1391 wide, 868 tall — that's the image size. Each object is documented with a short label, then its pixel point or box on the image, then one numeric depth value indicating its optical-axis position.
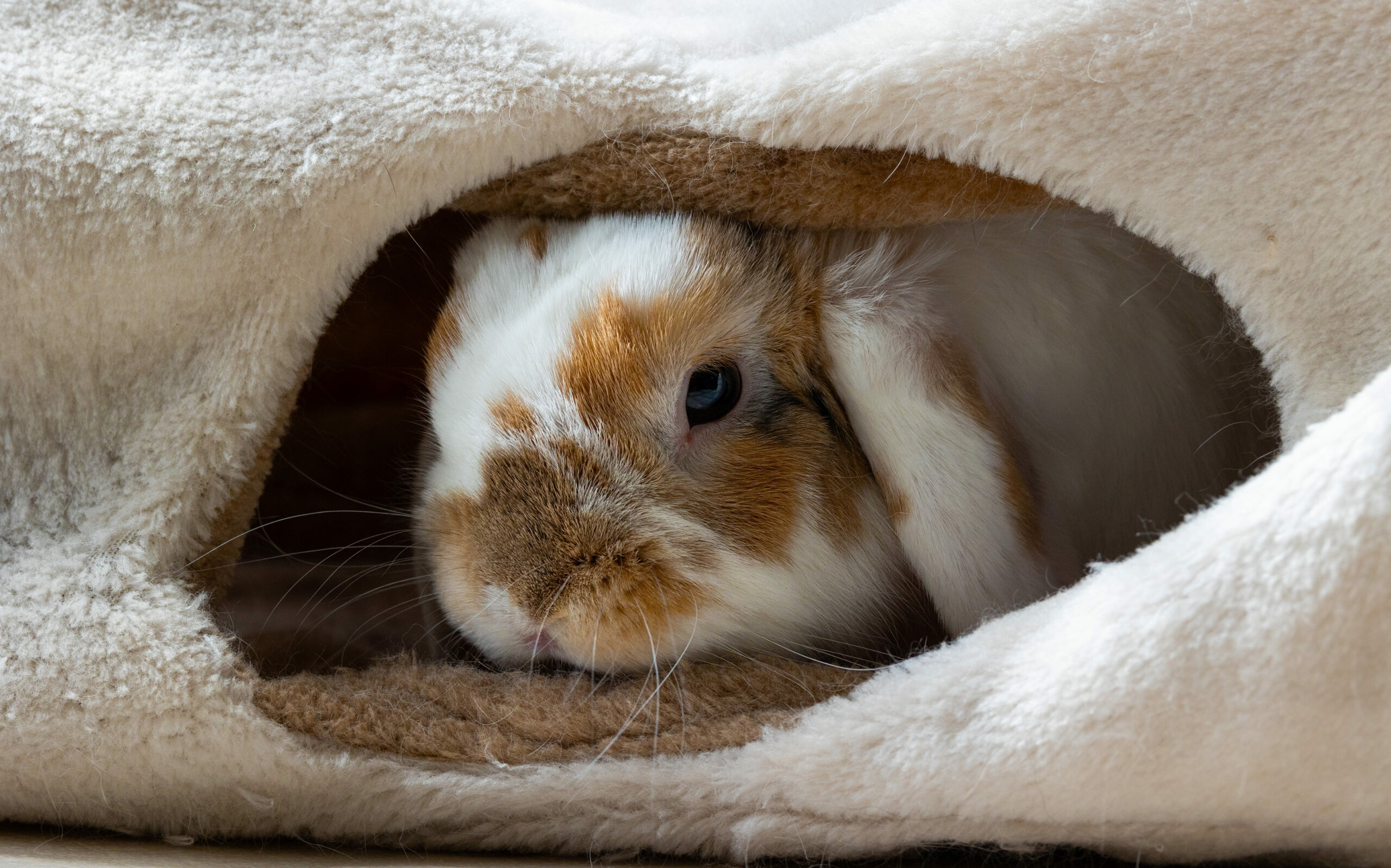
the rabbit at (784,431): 0.42
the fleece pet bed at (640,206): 0.38
